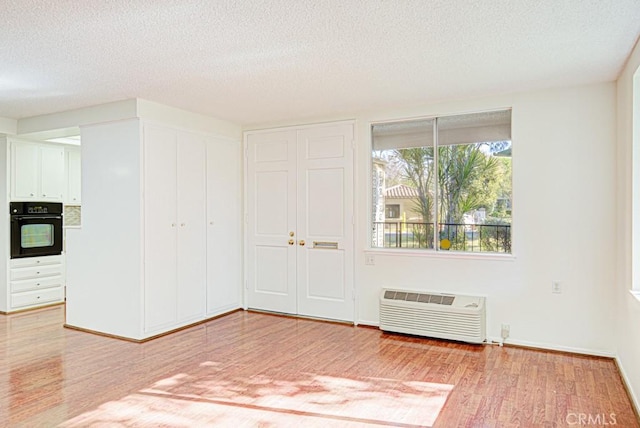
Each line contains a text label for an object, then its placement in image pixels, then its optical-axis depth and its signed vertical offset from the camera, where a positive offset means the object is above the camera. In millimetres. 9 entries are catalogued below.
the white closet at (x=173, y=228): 4477 -137
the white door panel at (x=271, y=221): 5414 -87
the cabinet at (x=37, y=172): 5641 +597
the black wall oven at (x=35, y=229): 5625 -163
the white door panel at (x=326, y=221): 5055 -87
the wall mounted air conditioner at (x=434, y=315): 4191 -1011
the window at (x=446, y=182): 4297 +322
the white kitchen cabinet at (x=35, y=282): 5641 -875
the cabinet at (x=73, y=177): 6332 +569
